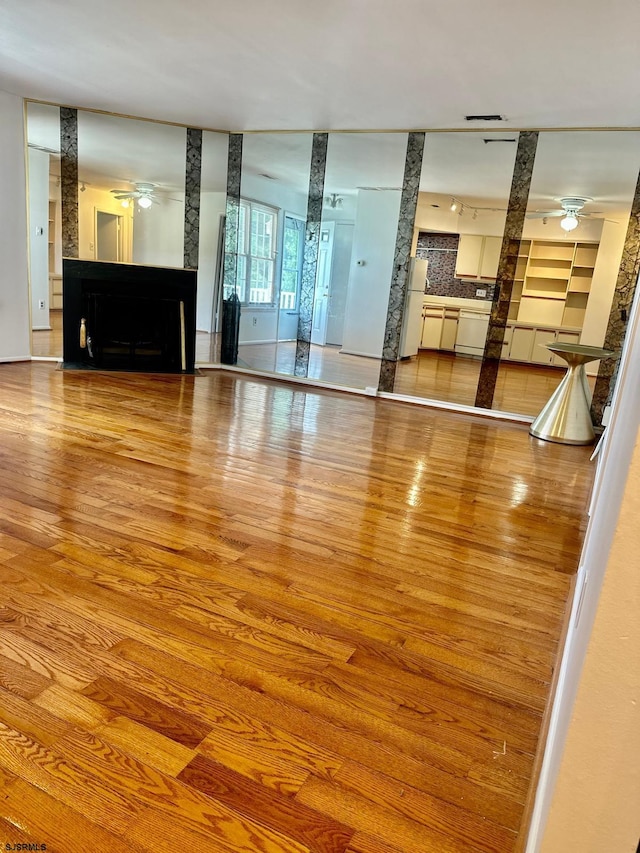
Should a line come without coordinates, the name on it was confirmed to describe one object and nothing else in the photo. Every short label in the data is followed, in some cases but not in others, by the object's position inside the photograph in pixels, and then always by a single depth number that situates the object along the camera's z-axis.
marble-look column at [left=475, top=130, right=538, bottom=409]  5.04
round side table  4.61
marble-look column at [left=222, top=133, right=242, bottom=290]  6.26
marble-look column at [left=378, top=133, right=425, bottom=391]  5.52
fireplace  5.91
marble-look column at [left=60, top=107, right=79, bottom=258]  5.70
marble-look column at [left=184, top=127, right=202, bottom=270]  6.16
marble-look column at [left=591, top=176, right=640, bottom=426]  4.75
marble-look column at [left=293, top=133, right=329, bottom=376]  5.88
